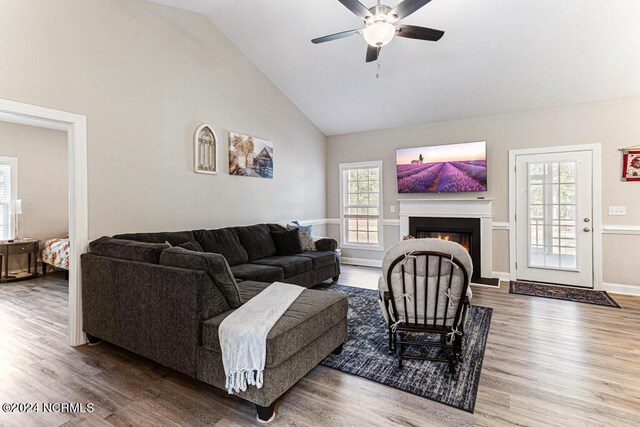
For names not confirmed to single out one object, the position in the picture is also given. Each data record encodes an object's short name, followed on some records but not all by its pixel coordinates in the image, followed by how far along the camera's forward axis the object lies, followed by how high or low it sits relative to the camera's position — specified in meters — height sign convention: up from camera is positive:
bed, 5.28 -0.67
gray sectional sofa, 2.05 -0.73
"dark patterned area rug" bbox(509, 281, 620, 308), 4.20 -1.15
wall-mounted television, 5.35 +0.75
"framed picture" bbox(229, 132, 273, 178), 4.76 +0.88
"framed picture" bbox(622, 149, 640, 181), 4.42 +0.62
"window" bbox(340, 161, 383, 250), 6.51 +0.14
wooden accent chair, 2.41 -0.60
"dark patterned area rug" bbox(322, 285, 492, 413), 2.21 -1.23
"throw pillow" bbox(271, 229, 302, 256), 4.88 -0.46
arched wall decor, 4.19 +0.83
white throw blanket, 1.88 -0.79
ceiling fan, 2.60 +1.64
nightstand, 5.39 -0.67
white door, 4.72 -0.11
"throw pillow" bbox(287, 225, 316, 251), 5.18 -0.44
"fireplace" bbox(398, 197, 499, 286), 5.30 -0.19
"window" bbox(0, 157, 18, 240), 5.76 +0.40
